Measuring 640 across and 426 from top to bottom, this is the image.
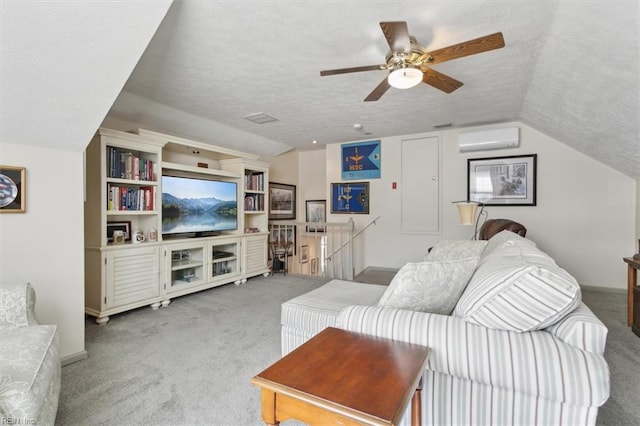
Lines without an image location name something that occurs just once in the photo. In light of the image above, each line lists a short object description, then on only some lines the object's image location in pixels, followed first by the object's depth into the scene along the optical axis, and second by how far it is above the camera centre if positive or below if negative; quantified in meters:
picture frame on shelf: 3.23 -0.18
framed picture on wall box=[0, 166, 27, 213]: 1.86 +0.14
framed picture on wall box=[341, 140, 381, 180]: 5.37 +0.95
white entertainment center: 2.92 -0.26
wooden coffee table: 0.79 -0.51
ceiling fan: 1.79 +1.05
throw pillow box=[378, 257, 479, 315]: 1.42 -0.36
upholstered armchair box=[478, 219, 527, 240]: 2.81 -0.16
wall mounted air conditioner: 4.21 +1.05
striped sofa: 0.99 -0.49
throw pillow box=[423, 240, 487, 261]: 2.45 -0.32
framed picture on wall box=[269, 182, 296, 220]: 5.98 +0.22
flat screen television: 3.58 +0.07
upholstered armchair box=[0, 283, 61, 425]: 1.14 -0.66
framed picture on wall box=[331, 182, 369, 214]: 5.50 +0.27
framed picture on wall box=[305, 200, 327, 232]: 6.46 +0.01
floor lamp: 3.74 +0.00
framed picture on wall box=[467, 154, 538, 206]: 4.30 +0.47
